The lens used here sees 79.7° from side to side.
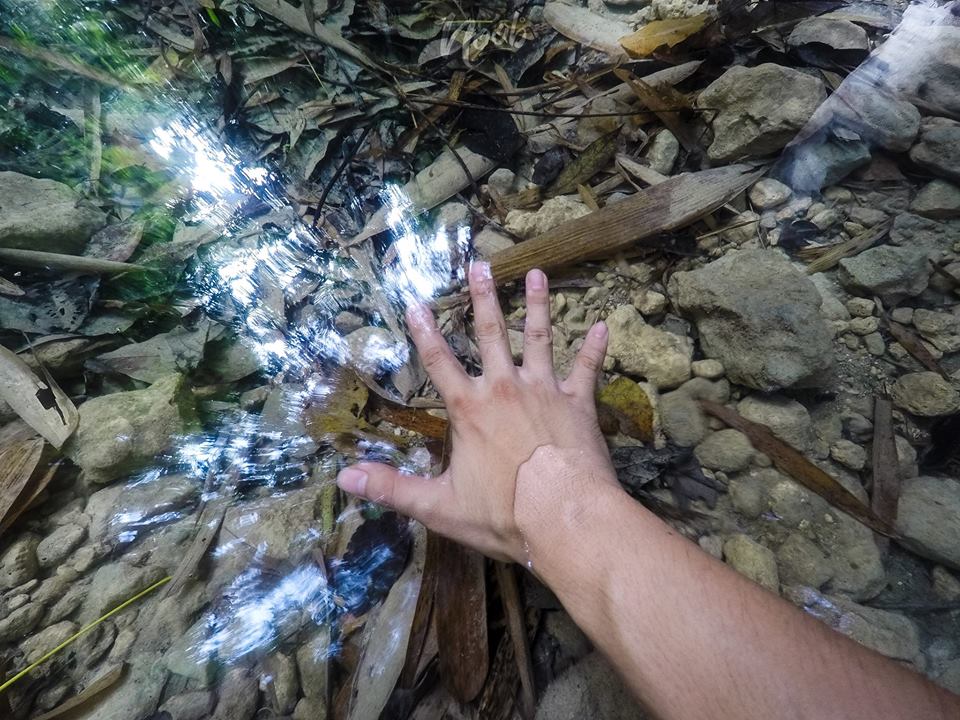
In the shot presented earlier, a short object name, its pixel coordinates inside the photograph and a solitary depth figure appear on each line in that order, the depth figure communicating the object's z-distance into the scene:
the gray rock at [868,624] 0.35
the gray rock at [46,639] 0.38
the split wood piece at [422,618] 0.37
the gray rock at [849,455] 0.39
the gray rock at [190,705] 0.36
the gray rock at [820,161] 0.44
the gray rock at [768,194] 0.46
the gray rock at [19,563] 0.39
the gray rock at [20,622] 0.38
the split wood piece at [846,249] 0.43
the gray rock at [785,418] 0.40
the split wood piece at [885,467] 0.38
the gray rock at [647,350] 0.43
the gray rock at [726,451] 0.40
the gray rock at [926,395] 0.39
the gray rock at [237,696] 0.36
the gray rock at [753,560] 0.37
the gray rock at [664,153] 0.49
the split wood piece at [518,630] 0.36
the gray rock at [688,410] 0.41
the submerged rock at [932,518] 0.36
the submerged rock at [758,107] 0.45
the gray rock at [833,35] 0.48
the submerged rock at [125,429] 0.43
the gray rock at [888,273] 0.41
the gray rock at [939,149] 0.43
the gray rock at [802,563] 0.37
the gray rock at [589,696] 0.34
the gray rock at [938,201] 0.42
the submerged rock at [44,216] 0.48
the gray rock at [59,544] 0.40
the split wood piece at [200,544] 0.40
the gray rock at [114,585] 0.39
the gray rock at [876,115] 0.44
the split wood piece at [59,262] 0.48
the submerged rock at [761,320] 0.39
